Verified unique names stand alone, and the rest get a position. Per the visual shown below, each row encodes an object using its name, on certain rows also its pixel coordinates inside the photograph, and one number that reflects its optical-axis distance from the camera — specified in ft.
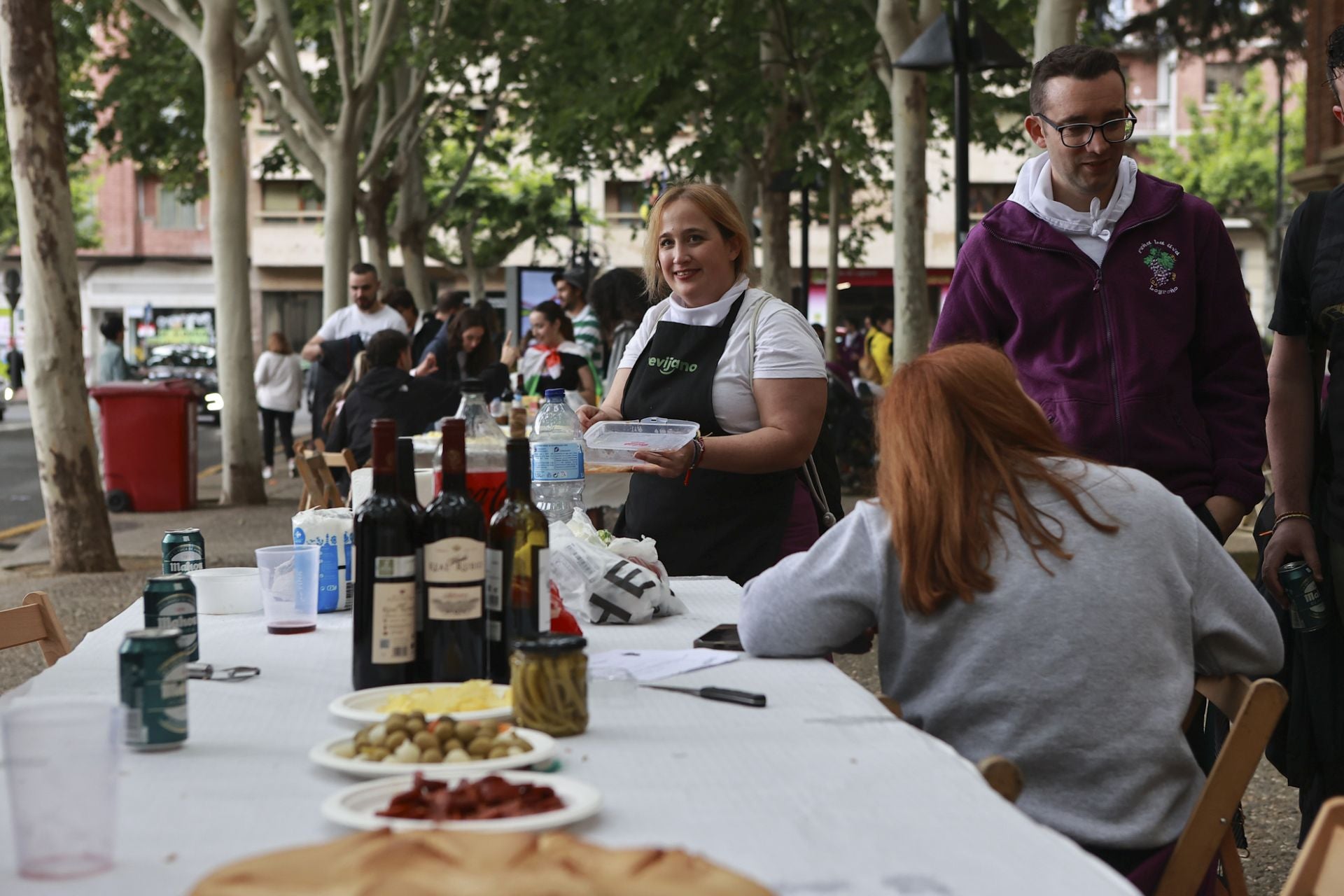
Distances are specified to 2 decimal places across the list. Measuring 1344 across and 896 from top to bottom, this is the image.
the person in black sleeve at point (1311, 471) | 12.37
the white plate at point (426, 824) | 6.17
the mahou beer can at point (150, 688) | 7.63
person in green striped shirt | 42.22
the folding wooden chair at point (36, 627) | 11.90
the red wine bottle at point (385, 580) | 8.63
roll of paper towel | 11.88
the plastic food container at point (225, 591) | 11.85
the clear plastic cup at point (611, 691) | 8.76
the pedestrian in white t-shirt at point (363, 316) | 45.50
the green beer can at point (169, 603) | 9.84
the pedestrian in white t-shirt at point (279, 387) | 67.15
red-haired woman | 8.80
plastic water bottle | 13.64
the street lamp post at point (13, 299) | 138.41
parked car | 131.64
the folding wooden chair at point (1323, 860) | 6.52
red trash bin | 50.08
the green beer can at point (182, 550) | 11.77
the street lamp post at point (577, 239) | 113.39
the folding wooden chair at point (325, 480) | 21.57
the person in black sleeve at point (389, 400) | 32.94
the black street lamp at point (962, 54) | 34.65
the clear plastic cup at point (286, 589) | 11.06
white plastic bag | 11.45
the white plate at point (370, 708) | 8.05
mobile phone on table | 10.25
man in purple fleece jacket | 12.57
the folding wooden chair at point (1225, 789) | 8.50
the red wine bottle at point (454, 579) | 8.60
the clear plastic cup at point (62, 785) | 5.98
